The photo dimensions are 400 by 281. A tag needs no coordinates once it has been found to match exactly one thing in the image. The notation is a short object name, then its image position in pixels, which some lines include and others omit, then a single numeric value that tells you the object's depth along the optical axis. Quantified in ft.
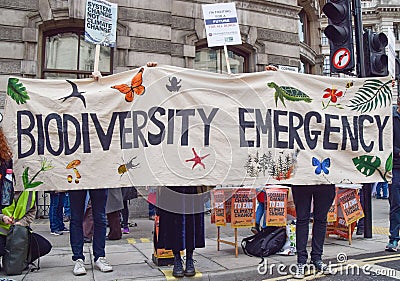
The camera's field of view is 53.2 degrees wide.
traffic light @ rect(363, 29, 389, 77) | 23.31
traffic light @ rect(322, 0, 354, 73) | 22.59
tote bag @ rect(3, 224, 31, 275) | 15.39
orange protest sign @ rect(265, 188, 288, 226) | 19.44
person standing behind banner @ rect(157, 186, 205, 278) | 15.29
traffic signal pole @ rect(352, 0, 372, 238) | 23.27
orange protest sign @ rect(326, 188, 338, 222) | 22.01
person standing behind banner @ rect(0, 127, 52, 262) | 15.65
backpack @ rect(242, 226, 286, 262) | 18.83
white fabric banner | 15.10
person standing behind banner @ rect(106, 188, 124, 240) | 22.85
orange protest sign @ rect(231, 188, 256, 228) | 19.39
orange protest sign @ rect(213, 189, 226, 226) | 18.90
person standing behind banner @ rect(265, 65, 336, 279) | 15.94
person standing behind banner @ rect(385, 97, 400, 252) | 19.83
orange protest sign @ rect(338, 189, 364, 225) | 21.93
